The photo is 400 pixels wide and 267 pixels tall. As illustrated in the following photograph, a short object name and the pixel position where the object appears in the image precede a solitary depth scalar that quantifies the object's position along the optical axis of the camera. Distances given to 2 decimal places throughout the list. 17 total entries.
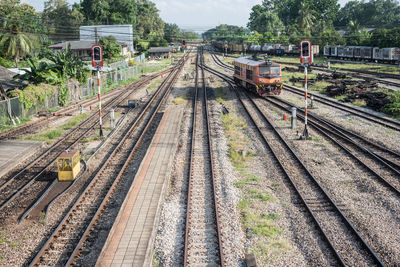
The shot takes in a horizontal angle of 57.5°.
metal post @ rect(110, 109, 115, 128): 23.42
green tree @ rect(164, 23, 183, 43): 158.38
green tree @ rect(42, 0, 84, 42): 103.12
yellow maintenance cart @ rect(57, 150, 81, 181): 14.54
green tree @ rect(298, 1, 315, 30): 102.44
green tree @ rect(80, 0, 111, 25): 106.50
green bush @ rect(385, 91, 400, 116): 24.81
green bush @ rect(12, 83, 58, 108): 25.35
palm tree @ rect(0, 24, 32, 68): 52.56
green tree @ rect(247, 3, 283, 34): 118.39
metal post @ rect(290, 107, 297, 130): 22.11
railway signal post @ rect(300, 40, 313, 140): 18.80
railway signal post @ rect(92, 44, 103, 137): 20.19
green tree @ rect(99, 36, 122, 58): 67.16
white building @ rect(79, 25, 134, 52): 90.37
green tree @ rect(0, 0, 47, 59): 52.91
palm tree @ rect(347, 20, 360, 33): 83.82
